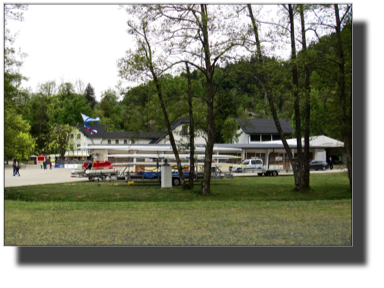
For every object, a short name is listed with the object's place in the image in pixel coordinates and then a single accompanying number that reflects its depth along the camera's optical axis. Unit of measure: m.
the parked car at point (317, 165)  50.19
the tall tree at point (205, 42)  17.97
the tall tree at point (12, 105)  16.75
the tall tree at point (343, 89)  17.35
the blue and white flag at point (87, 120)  60.31
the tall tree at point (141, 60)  19.58
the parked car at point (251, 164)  43.56
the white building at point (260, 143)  53.47
